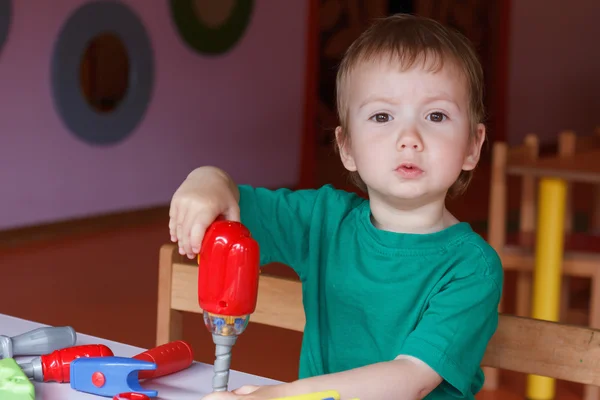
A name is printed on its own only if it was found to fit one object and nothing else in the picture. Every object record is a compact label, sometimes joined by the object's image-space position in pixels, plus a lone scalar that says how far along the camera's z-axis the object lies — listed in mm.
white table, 1243
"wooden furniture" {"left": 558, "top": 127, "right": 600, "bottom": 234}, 3401
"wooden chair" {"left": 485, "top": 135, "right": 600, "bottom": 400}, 2853
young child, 1293
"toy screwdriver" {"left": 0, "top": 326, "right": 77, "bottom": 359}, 1307
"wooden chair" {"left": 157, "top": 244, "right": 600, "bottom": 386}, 1353
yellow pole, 2719
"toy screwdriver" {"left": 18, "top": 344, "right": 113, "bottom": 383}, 1261
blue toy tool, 1236
